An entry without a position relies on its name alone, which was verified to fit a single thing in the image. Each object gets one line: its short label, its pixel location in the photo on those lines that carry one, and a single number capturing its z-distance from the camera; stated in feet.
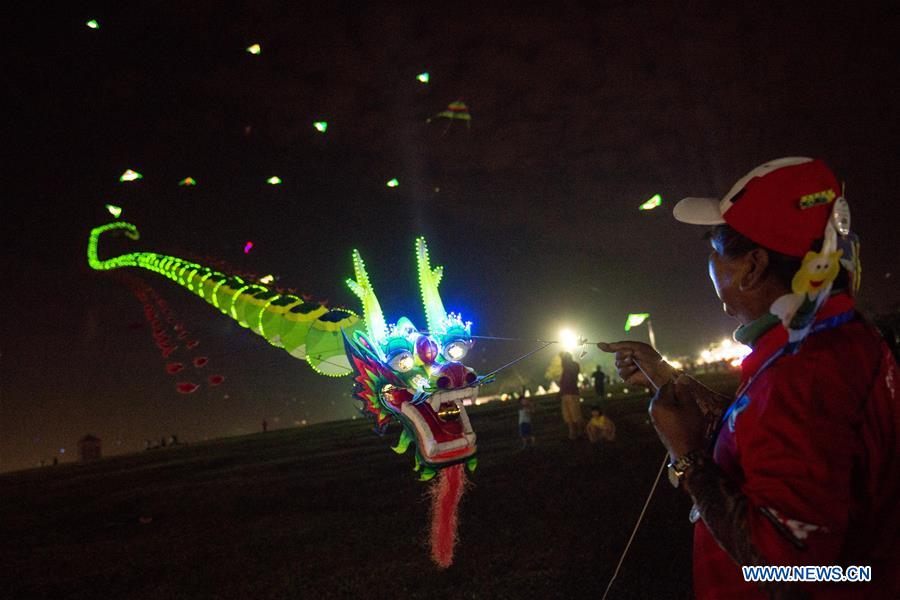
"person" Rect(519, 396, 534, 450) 41.98
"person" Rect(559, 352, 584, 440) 41.39
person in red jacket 3.96
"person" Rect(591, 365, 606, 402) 65.68
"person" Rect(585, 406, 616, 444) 39.75
